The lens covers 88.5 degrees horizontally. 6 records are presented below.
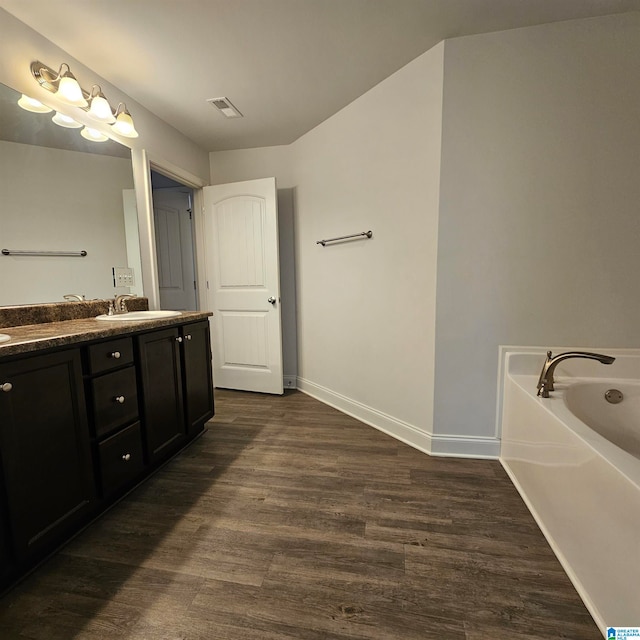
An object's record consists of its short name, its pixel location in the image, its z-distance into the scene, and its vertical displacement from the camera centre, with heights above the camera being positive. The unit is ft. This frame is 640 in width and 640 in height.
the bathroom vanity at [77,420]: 3.48 -1.78
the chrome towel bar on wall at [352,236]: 7.45 +1.10
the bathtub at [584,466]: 3.00 -2.29
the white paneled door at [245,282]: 9.62 +0.06
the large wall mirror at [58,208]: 5.16 +1.43
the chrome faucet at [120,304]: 6.74 -0.36
